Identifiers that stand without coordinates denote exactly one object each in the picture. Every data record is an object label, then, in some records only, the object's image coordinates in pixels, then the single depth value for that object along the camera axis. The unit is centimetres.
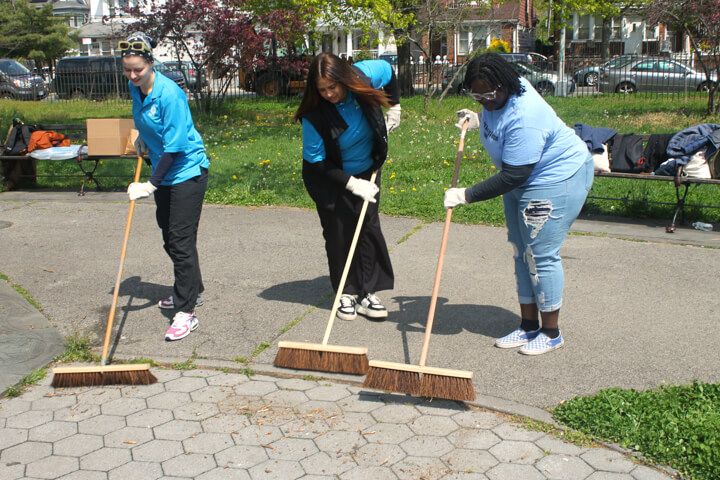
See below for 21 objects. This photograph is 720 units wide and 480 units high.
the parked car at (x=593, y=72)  1953
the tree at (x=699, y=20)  1355
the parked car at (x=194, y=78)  1621
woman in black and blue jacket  420
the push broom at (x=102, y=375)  386
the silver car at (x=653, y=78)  1842
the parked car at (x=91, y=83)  2092
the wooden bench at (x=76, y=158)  918
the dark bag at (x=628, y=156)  727
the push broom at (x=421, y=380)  347
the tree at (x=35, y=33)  3338
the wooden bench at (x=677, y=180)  684
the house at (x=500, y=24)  1722
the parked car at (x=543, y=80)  1986
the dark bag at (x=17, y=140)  947
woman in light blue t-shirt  363
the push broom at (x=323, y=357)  391
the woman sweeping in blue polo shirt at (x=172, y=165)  426
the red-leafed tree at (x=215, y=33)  1541
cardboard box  903
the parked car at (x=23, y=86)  2228
